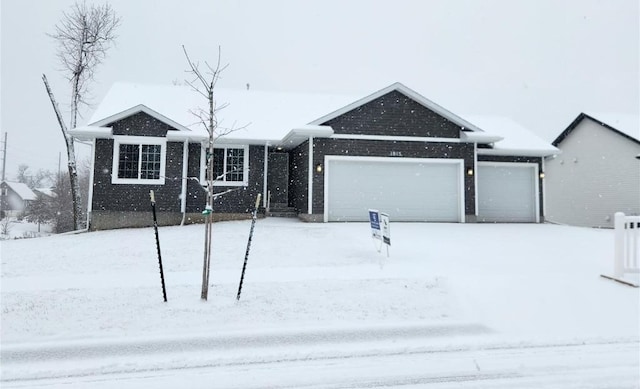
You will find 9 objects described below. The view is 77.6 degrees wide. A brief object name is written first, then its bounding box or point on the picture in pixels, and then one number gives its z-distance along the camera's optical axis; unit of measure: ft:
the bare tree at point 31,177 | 288.51
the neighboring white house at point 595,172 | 63.16
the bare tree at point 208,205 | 18.85
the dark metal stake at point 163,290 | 18.31
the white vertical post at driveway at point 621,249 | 21.66
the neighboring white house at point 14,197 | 180.95
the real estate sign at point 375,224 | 27.86
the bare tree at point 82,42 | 69.54
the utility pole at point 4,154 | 160.39
